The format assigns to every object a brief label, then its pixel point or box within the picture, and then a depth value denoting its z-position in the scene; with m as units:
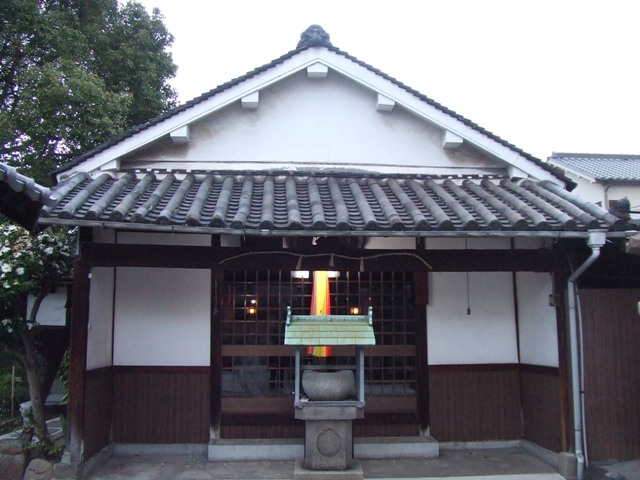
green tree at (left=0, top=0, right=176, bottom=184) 15.19
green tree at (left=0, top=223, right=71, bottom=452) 8.23
